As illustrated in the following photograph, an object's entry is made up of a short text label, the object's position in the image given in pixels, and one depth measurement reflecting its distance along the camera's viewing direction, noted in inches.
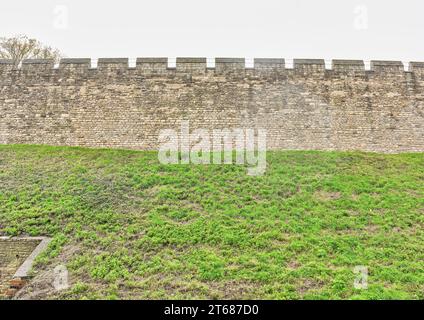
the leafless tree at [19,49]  967.6
